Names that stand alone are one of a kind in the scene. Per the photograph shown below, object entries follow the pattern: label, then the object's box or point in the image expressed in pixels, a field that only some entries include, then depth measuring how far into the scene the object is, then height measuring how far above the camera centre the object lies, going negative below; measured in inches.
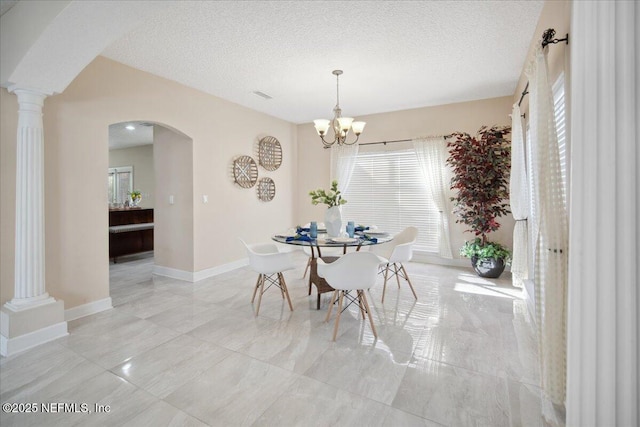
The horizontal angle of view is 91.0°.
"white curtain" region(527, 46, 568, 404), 68.7 -10.6
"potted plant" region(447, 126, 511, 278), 175.9 +12.7
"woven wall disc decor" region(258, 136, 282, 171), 225.6 +42.9
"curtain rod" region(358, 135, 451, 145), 221.1 +49.4
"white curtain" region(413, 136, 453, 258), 206.2 +21.6
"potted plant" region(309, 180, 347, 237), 134.4 -2.0
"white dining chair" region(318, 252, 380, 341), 102.4 -20.7
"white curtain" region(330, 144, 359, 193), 239.6 +36.8
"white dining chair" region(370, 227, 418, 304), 135.9 -19.2
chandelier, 139.9 +39.1
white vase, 134.5 -4.6
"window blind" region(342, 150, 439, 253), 218.8 +9.7
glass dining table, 117.6 -11.9
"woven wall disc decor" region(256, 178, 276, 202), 226.1 +15.9
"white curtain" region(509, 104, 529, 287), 142.4 +4.4
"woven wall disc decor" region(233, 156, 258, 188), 204.6 +26.6
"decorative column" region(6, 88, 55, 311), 103.7 +3.6
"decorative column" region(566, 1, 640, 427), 33.6 -0.1
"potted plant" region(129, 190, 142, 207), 301.0 +14.2
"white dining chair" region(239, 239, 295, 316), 122.1 -20.6
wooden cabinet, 229.6 -14.9
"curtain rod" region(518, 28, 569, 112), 75.2 +43.2
